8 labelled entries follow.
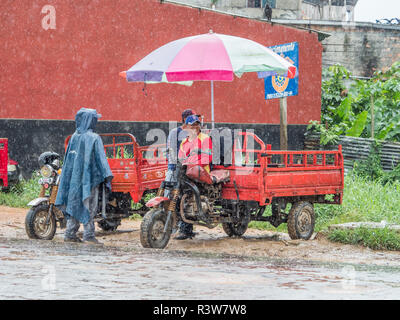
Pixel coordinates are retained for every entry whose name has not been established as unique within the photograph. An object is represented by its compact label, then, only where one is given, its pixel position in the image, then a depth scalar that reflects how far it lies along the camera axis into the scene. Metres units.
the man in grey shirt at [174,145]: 18.22
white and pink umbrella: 19.80
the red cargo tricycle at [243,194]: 17.08
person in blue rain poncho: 17.62
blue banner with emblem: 28.98
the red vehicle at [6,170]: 27.08
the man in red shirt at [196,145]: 17.81
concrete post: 29.25
